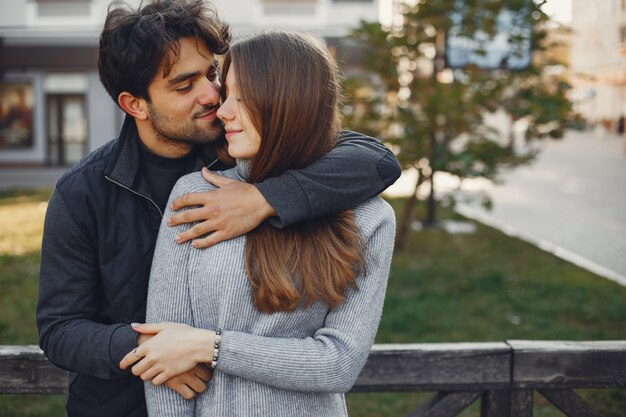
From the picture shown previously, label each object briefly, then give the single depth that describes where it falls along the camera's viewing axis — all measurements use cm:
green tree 820
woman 186
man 192
